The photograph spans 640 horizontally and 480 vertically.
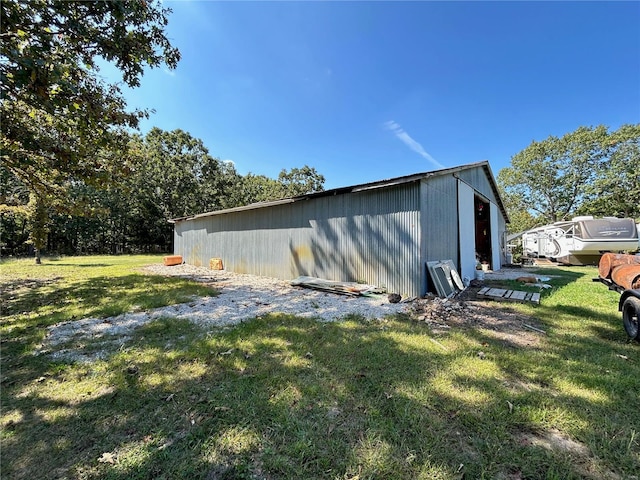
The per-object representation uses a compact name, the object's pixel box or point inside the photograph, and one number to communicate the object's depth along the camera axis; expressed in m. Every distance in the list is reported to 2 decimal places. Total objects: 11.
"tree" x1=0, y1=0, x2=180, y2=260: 3.67
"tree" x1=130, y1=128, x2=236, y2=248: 25.16
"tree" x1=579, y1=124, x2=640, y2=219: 20.61
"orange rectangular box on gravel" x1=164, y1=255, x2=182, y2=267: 14.74
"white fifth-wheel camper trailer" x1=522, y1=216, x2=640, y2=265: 11.96
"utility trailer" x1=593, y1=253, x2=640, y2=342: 3.66
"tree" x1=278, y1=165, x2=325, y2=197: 35.78
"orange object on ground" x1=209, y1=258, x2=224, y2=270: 12.76
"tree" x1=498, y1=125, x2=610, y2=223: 22.91
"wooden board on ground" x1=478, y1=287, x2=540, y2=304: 5.98
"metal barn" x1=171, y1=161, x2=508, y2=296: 6.49
